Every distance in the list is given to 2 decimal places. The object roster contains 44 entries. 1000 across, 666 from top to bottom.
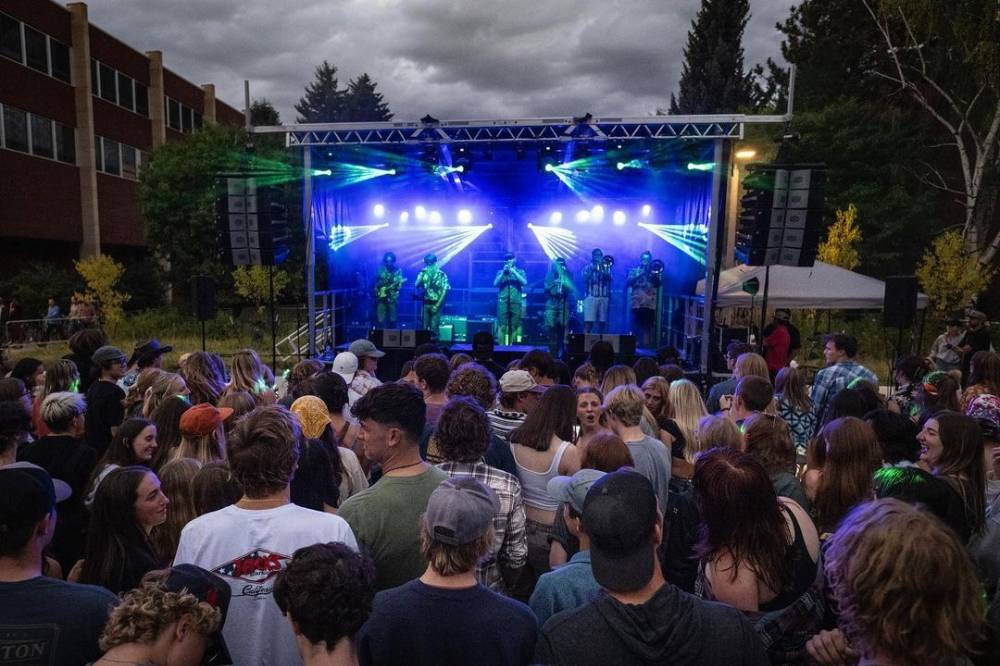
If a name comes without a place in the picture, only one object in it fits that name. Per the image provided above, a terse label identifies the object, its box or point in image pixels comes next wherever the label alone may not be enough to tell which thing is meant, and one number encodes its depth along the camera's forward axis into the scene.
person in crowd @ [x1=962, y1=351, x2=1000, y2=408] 4.85
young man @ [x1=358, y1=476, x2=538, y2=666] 1.55
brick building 20.72
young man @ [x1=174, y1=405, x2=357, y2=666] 1.95
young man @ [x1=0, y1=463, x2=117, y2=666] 1.58
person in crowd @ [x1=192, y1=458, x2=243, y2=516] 2.49
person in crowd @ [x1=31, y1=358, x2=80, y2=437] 4.19
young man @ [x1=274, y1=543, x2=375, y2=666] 1.47
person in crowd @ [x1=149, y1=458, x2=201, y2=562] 2.44
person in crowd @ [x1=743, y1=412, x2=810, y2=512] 2.77
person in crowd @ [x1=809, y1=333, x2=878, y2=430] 5.42
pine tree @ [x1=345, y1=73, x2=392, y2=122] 51.03
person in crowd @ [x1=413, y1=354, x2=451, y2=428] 3.95
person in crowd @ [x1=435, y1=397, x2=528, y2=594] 2.49
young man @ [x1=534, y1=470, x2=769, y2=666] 1.43
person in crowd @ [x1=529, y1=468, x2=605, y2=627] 1.89
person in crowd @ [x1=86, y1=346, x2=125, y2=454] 4.16
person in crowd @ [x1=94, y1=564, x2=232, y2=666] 1.43
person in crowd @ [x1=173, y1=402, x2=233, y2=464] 2.98
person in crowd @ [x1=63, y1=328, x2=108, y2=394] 5.66
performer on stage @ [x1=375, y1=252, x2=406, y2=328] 12.82
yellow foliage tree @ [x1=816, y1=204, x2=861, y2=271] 18.62
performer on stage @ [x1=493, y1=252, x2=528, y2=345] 12.66
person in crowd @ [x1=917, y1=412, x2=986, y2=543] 2.76
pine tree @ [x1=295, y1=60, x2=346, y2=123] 51.19
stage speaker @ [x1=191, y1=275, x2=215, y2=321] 9.50
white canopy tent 10.39
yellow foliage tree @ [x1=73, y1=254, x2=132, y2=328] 19.55
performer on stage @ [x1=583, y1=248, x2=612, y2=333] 12.47
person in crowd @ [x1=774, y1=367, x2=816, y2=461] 4.62
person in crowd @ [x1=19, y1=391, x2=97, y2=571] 2.97
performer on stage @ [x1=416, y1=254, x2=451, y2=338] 12.69
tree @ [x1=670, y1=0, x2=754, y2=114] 36.31
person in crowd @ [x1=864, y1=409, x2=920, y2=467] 3.25
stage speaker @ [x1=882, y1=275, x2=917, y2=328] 8.07
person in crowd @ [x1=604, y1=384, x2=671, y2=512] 3.01
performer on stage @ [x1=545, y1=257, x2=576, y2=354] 12.56
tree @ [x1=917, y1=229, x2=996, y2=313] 16.75
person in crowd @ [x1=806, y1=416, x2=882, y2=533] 2.71
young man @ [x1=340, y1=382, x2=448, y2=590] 2.17
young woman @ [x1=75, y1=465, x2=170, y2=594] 2.14
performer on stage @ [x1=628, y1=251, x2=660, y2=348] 12.38
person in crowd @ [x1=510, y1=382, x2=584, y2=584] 3.00
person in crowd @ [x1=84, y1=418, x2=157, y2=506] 3.04
